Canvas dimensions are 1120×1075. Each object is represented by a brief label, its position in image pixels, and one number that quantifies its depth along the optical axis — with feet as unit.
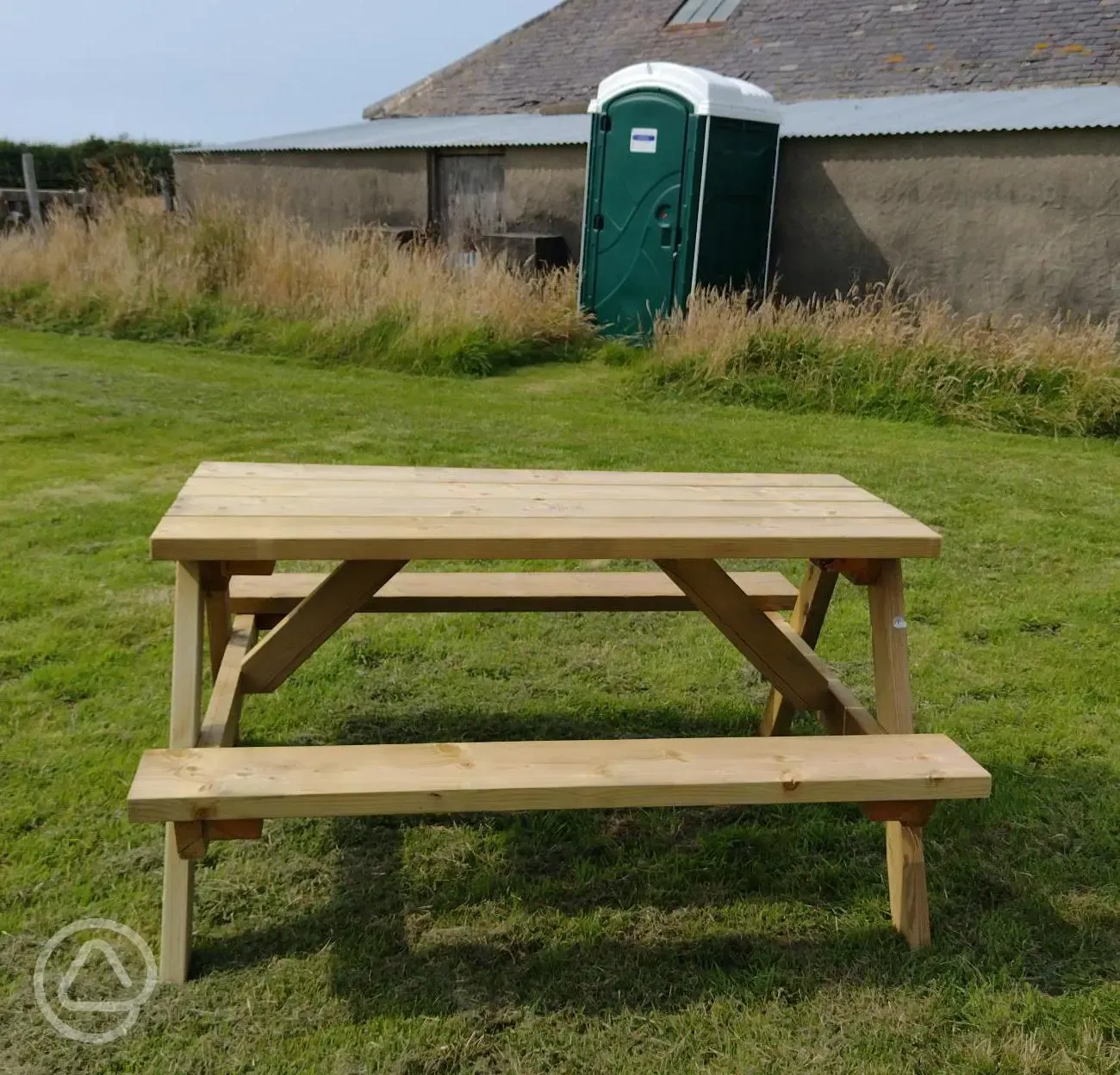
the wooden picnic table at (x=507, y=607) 6.74
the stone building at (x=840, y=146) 32.91
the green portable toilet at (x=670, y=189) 32.76
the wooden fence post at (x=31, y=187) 46.88
